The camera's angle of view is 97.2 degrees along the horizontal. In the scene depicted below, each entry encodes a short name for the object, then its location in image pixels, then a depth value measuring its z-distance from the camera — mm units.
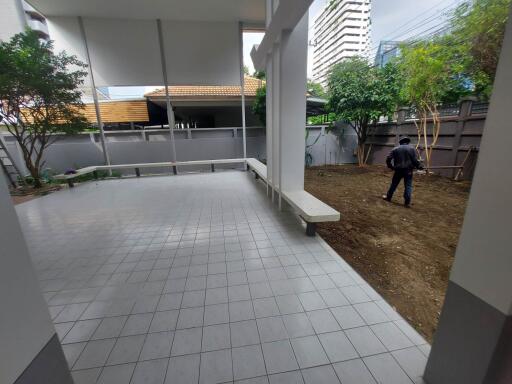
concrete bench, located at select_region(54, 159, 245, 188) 6254
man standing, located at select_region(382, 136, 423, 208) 4121
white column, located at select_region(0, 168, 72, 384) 801
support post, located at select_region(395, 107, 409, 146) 7531
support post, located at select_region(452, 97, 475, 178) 5583
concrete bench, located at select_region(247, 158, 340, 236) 2648
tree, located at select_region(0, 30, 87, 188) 4715
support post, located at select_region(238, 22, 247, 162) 6847
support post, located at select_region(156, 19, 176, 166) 6542
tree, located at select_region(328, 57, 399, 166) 6727
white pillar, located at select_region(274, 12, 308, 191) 3139
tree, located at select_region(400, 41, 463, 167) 5496
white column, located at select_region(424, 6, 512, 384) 811
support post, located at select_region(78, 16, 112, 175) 6293
